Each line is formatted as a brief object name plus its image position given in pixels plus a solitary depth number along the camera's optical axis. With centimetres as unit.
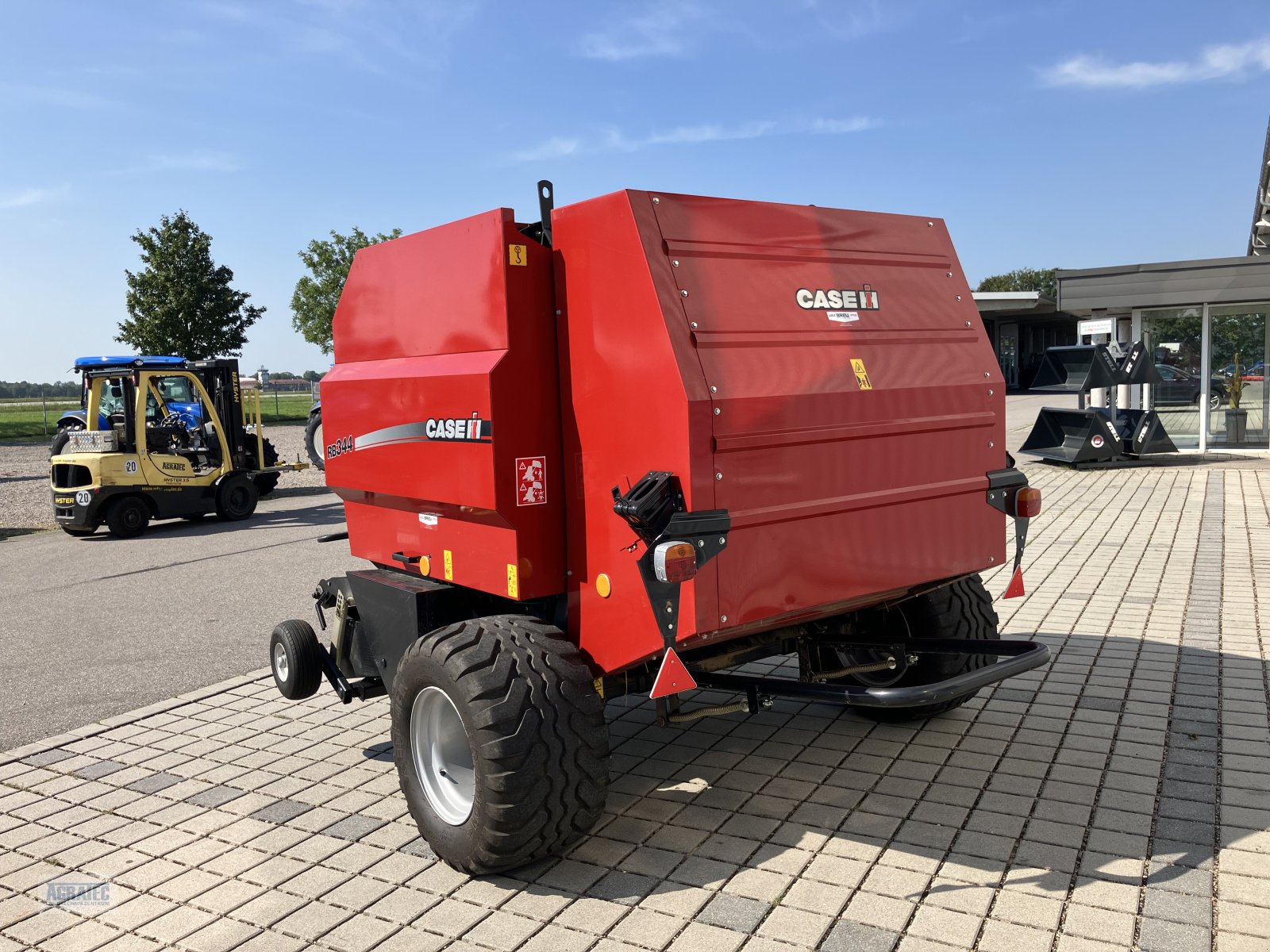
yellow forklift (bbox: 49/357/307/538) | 1333
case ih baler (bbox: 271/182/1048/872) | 335
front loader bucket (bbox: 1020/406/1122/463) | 1608
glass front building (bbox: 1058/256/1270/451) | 1706
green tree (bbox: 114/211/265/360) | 3438
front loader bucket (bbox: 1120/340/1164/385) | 1628
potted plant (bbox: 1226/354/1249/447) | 1786
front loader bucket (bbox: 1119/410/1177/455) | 1638
